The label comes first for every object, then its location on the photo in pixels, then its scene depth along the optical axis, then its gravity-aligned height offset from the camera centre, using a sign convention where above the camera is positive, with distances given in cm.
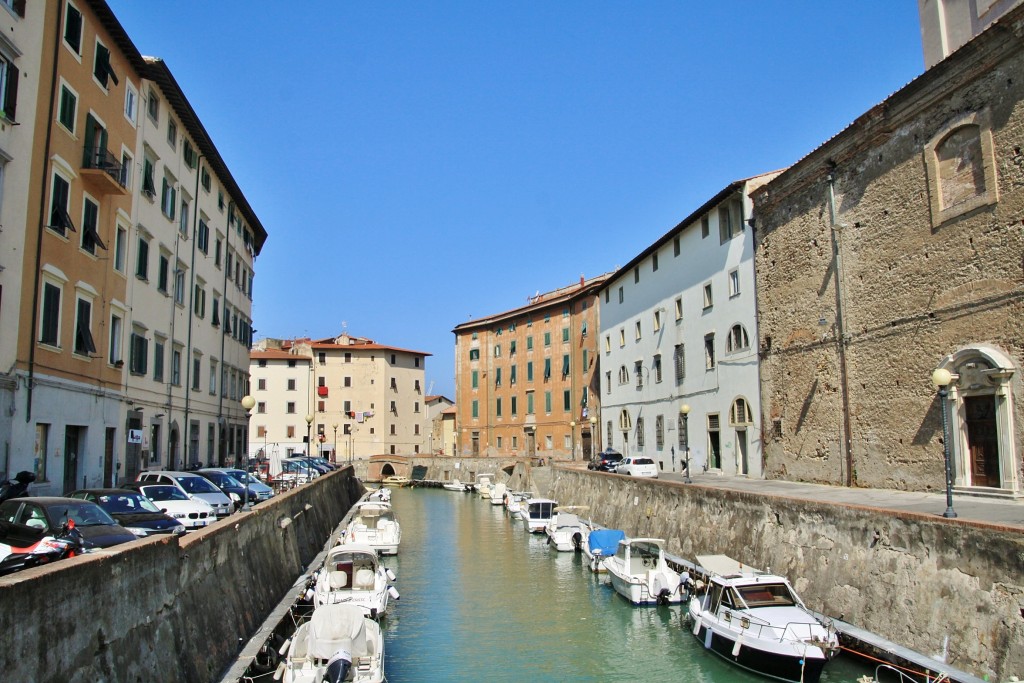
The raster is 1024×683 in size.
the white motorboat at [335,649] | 1234 -366
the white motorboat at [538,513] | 3791 -421
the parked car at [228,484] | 2434 -166
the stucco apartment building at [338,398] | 8050 +392
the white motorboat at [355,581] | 1820 -372
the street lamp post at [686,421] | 2789 +42
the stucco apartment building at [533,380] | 5934 +464
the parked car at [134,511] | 1516 -155
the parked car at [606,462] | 4172 -179
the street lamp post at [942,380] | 1526 +92
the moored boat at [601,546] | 2609 -402
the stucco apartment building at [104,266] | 1964 +557
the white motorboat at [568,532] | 3162 -429
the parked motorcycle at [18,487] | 1619 -106
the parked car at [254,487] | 2565 -190
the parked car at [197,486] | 2102 -147
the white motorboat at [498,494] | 5691 -472
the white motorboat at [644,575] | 2078 -410
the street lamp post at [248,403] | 2093 +90
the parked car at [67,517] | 1225 -132
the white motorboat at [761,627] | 1342 -380
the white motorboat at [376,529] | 2980 -389
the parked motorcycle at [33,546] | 971 -152
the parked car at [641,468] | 3666 -185
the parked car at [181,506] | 1853 -173
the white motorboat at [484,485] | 6164 -444
